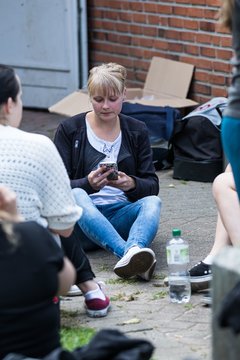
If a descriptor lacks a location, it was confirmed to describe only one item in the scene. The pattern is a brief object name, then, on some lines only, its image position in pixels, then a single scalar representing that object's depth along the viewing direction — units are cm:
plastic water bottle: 773
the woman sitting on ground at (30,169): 670
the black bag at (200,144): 1152
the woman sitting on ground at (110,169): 860
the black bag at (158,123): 1204
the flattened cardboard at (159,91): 1277
